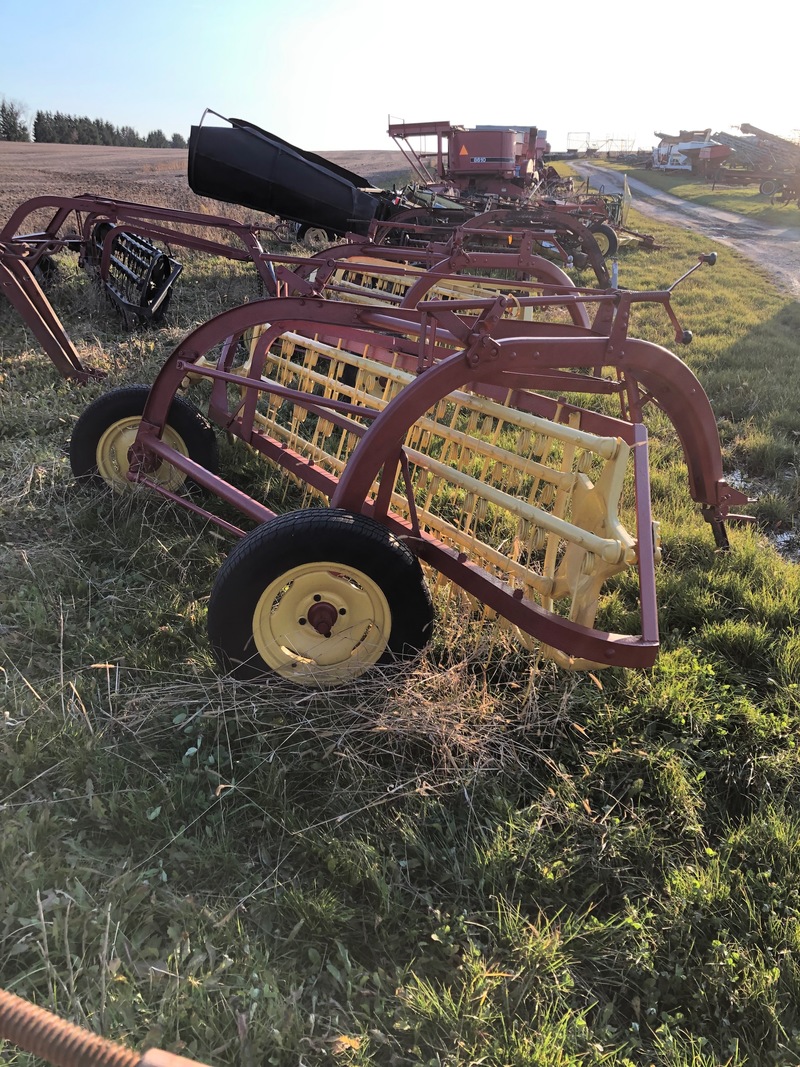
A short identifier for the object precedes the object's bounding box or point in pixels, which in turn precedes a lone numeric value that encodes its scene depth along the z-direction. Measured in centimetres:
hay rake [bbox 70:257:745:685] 217
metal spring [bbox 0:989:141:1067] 76
